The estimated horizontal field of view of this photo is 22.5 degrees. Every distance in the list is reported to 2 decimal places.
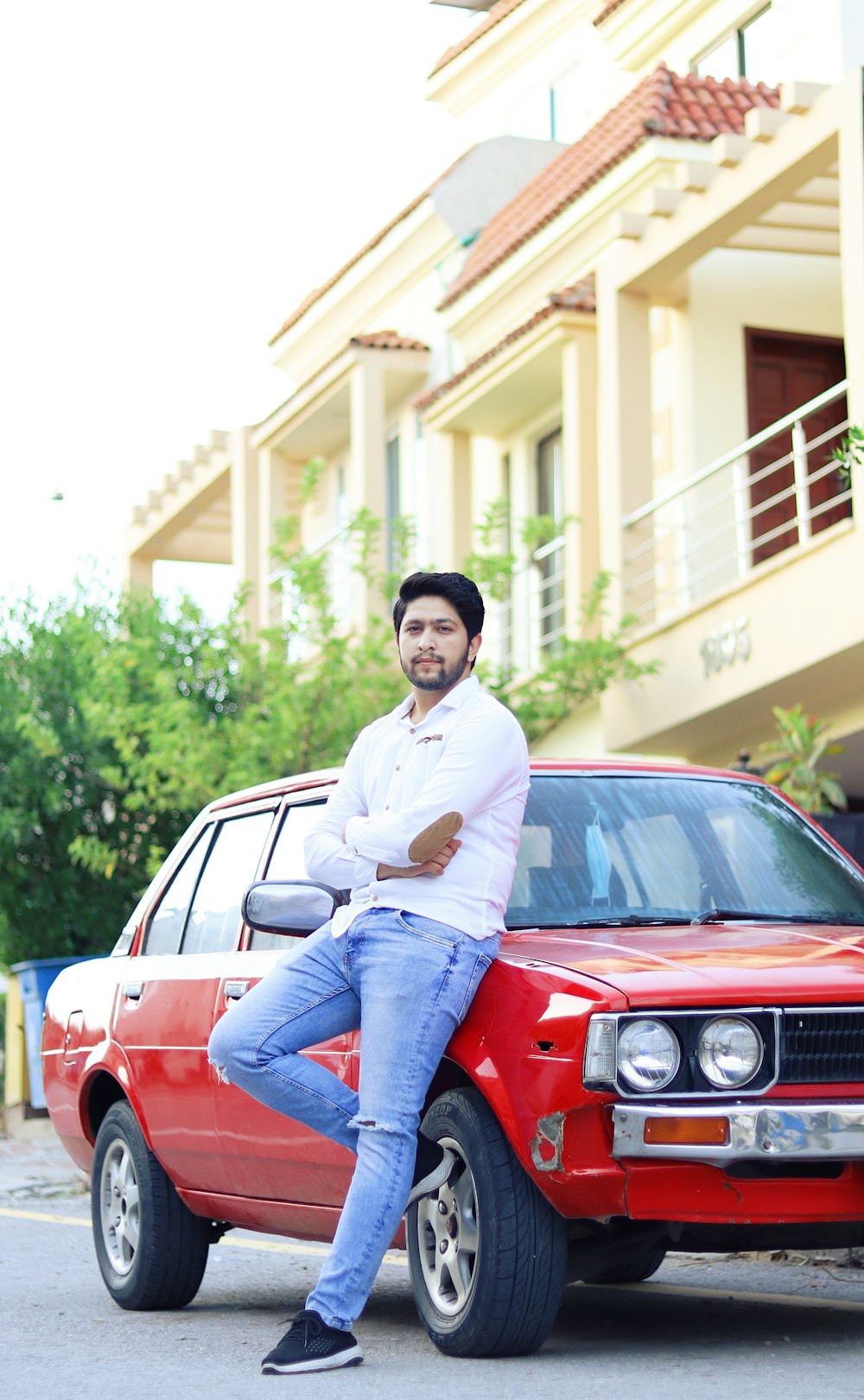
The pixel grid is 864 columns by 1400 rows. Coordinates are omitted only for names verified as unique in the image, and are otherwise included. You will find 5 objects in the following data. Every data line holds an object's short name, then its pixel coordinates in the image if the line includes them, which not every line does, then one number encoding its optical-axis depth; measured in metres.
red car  4.98
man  5.18
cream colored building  14.76
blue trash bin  17.36
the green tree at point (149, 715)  16.09
